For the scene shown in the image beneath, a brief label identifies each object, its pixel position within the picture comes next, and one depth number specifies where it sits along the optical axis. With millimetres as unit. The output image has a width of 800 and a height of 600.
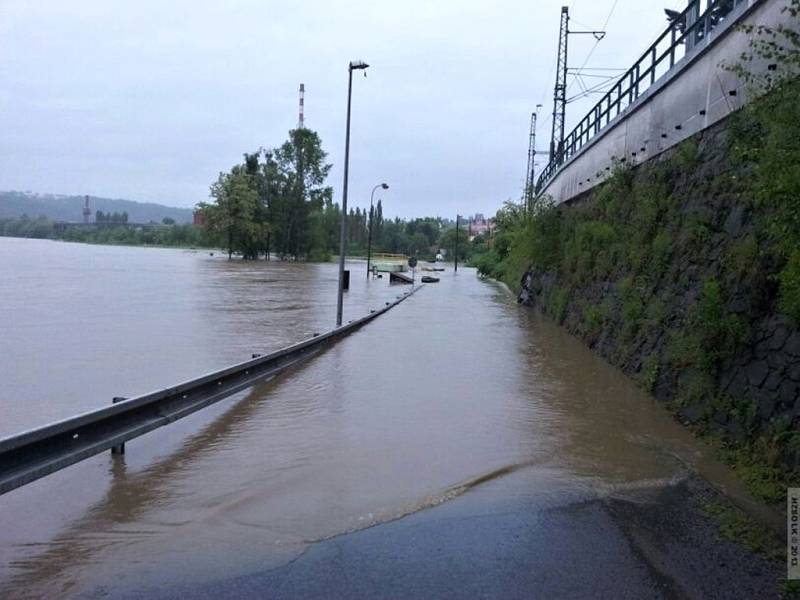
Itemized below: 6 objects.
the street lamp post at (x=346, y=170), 20267
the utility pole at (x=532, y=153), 81088
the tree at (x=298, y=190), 109812
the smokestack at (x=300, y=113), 125638
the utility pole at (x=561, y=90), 49094
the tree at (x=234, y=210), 101438
